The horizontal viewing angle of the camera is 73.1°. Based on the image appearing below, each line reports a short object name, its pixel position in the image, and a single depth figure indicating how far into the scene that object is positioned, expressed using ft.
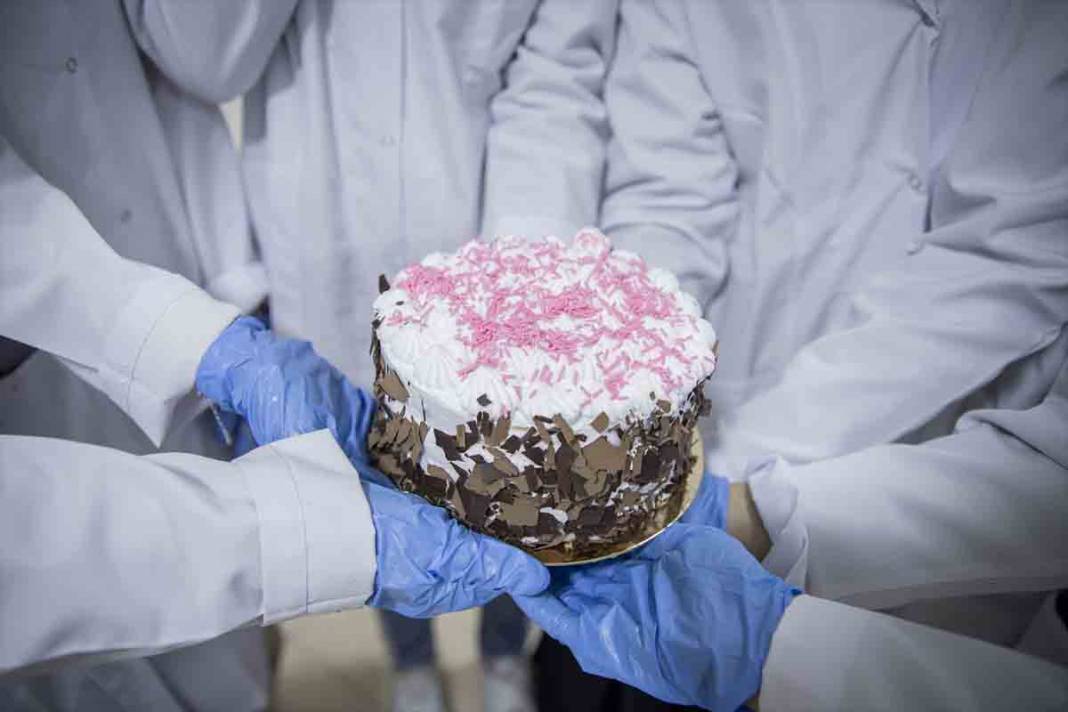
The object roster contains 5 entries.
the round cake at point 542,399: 2.57
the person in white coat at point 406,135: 3.74
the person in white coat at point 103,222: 2.88
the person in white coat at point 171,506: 2.11
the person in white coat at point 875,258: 3.03
